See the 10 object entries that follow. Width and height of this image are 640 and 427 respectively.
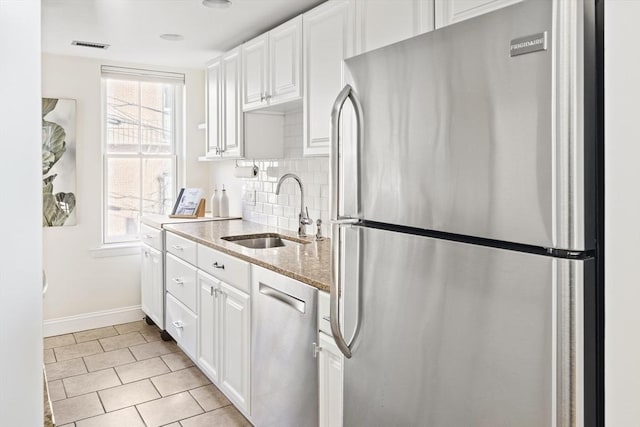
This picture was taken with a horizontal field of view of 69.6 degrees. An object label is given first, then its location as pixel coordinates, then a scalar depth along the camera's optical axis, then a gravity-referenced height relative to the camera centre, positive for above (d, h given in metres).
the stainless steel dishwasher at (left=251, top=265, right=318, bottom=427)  1.87 -0.60
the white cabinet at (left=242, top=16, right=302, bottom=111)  2.68 +0.95
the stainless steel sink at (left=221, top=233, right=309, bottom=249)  3.09 -0.17
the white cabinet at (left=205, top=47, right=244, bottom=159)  3.34 +0.84
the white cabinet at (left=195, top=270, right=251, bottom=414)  2.39 -0.69
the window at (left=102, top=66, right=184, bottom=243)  4.20 +0.67
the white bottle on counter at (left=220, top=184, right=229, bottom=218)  4.08 +0.11
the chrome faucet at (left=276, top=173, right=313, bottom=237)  3.05 -0.02
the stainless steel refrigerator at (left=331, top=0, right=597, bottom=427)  0.81 -0.01
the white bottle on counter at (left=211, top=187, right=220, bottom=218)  4.09 +0.09
